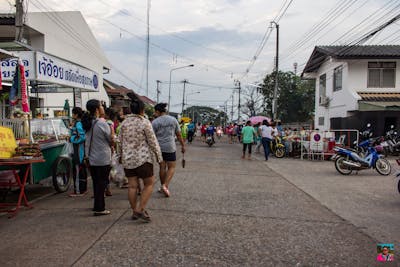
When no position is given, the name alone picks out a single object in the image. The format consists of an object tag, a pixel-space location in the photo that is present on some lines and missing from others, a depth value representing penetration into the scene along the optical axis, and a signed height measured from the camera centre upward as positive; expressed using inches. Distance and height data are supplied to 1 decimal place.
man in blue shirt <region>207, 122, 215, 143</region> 938.8 -9.1
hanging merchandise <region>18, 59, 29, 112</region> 304.3 +26.6
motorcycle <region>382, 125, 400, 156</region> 655.1 -25.0
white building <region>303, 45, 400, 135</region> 776.3 +98.4
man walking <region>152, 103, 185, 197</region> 277.1 -9.9
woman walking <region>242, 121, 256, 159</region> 592.1 -11.9
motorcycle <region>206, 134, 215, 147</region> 930.7 -36.7
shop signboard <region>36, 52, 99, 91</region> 344.2 +54.3
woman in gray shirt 219.1 -17.9
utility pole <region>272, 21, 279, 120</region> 1086.6 +175.4
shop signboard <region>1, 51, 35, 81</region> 330.0 +54.5
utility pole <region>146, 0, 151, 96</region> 878.3 +192.8
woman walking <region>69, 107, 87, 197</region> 271.9 -20.2
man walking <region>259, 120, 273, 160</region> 595.2 -12.0
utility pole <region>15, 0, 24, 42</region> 471.7 +137.8
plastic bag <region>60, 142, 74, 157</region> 307.9 -22.3
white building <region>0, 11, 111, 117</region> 347.9 +165.2
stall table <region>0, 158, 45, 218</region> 225.6 -32.7
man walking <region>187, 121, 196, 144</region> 1051.6 -14.0
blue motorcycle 437.3 -38.5
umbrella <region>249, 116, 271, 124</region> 1079.6 +24.8
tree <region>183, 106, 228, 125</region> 4044.0 +137.3
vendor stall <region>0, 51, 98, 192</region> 284.4 -0.8
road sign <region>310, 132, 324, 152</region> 622.2 -22.9
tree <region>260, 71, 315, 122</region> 1850.4 +154.7
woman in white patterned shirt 203.6 -15.2
